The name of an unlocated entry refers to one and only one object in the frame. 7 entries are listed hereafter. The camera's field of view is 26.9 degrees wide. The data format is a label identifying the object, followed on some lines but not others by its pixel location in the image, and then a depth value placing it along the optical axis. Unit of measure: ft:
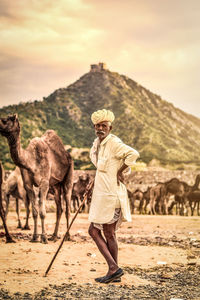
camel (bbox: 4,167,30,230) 46.80
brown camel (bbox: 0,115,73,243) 29.40
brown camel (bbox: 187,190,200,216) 76.99
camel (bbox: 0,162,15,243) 29.63
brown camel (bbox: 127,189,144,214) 87.10
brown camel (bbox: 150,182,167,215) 82.91
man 18.42
